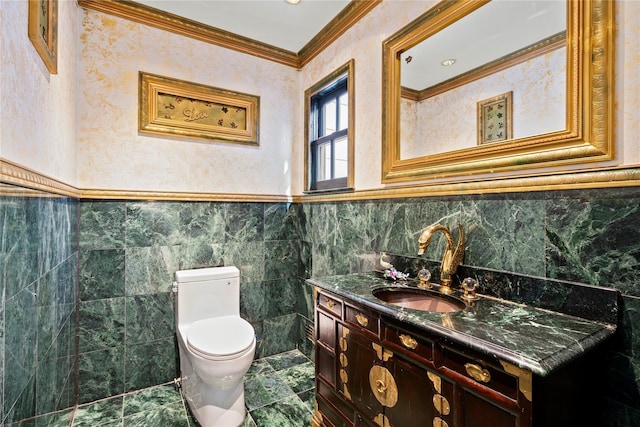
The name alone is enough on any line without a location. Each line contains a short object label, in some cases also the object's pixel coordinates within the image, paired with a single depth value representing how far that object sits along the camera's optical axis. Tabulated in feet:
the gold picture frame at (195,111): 7.81
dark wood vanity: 2.93
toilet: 5.97
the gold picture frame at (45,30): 3.63
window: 7.79
